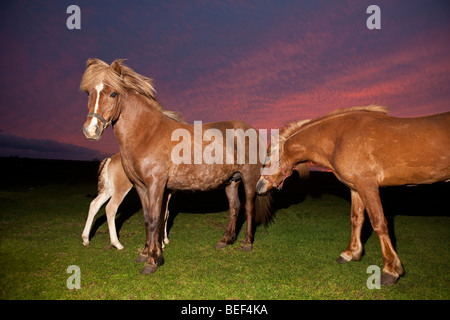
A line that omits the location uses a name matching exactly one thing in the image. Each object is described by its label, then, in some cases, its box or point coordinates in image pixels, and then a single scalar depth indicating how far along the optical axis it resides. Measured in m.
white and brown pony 5.49
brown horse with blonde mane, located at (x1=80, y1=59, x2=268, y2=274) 4.02
